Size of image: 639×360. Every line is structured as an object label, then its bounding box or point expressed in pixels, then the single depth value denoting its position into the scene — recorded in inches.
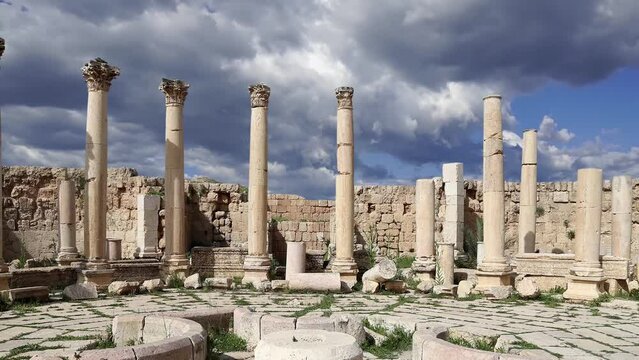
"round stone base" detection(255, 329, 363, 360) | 229.8
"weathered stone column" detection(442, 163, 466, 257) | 910.4
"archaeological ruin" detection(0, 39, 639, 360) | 330.6
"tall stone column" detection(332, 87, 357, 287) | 693.9
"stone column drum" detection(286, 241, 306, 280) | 719.7
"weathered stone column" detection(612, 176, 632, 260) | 712.4
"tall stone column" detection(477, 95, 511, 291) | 605.3
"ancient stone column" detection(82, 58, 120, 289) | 617.9
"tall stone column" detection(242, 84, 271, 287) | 692.7
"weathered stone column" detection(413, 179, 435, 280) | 713.6
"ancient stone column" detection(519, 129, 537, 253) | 786.2
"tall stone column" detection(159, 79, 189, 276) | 710.5
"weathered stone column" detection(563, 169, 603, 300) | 575.5
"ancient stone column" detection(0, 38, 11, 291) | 511.0
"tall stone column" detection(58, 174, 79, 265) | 783.7
